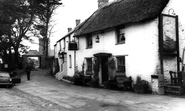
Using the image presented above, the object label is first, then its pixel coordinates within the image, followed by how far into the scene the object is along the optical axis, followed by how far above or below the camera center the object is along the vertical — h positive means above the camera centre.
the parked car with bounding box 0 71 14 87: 21.25 -1.60
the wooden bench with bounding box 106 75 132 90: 16.92 -1.55
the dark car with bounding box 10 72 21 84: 25.62 -1.75
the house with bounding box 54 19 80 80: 26.55 +0.87
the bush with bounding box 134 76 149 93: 15.40 -1.61
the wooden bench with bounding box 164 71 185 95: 13.72 -1.46
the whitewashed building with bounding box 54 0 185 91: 15.48 +1.82
